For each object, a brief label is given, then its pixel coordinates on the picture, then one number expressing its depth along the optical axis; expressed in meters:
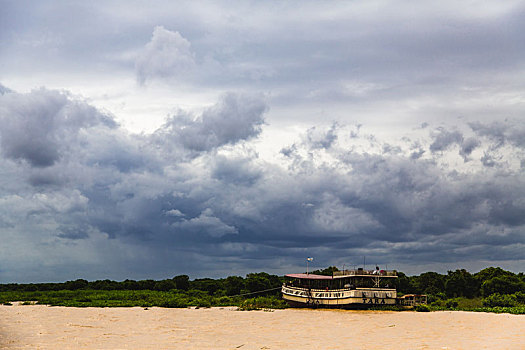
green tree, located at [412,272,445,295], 87.92
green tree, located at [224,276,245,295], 84.38
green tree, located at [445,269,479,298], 80.31
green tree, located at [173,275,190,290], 102.12
